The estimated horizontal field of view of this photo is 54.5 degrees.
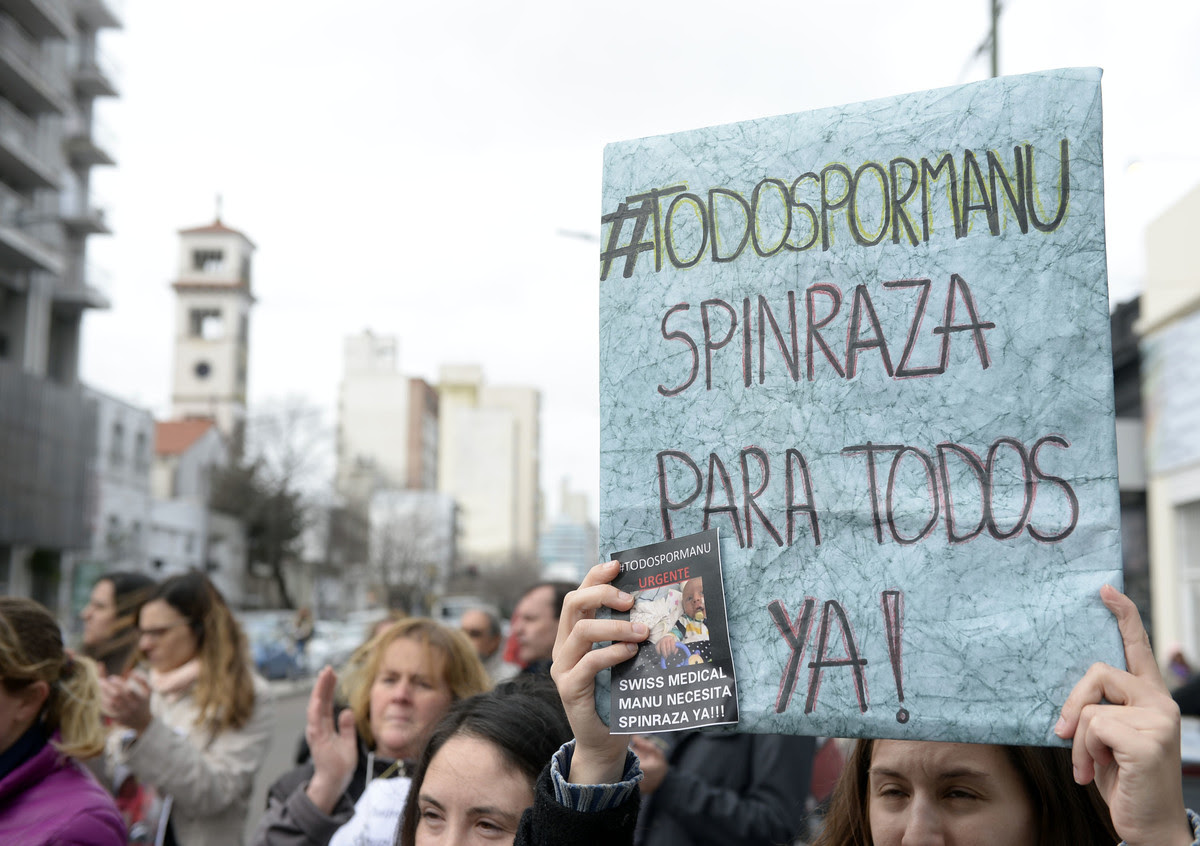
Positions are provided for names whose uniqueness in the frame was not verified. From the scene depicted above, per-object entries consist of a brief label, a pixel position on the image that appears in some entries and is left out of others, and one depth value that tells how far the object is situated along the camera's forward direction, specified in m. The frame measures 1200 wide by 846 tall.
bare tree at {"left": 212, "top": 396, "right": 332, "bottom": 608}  57.84
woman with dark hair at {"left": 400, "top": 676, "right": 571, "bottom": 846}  2.64
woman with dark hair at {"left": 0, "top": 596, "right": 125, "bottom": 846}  3.07
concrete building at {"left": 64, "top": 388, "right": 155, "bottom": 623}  38.03
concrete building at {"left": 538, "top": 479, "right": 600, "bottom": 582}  59.80
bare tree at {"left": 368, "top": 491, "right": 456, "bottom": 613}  74.75
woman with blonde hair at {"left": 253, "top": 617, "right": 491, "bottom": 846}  3.39
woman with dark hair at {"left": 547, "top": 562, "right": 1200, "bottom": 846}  1.62
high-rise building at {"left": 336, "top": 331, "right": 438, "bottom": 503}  128.88
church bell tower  76.25
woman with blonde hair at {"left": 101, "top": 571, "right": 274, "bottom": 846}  4.27
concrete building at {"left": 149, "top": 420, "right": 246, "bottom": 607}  48.78
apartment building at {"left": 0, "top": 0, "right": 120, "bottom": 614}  34.00
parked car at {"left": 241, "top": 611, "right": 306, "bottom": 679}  27.58
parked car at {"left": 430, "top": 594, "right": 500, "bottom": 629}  34.94
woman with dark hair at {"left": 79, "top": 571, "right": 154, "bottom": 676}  5.98
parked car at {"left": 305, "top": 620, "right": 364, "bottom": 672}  30.75
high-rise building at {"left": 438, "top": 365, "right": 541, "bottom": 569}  155.00
